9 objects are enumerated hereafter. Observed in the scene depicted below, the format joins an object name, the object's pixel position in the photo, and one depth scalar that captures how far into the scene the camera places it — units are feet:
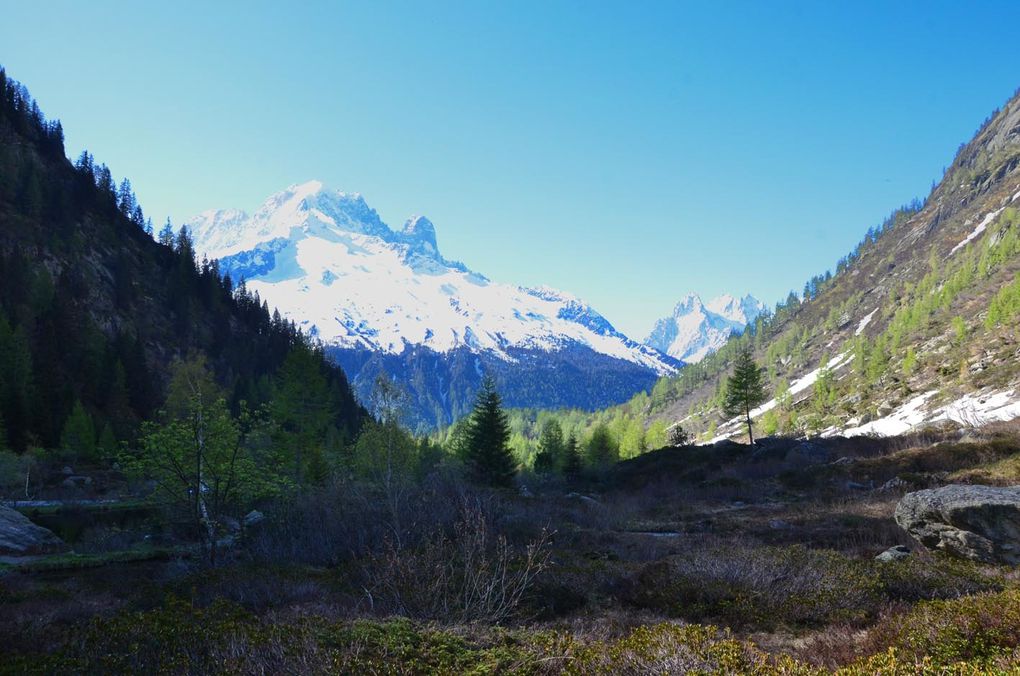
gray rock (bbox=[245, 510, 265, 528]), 71.92
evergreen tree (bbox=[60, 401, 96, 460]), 146.92
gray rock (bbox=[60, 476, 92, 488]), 133.28
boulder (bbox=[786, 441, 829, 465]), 106.42
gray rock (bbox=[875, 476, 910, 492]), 63.26
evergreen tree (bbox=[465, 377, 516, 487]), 123.54
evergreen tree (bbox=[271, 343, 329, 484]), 137.80
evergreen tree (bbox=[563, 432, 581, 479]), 178.29
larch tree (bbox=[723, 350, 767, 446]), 181.16
